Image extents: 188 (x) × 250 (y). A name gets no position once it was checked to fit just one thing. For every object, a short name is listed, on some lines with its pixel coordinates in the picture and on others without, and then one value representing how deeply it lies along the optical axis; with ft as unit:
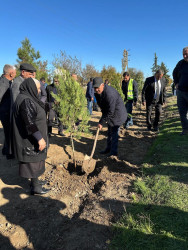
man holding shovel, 12.29
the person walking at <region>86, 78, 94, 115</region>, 29.98
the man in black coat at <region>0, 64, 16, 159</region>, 11.98
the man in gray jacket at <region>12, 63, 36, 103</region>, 10.79
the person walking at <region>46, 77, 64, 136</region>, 16.26
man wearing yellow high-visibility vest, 21.02
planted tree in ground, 13.03
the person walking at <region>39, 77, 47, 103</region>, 15.13
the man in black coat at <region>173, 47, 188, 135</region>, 13.75
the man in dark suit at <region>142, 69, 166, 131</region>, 18.63
